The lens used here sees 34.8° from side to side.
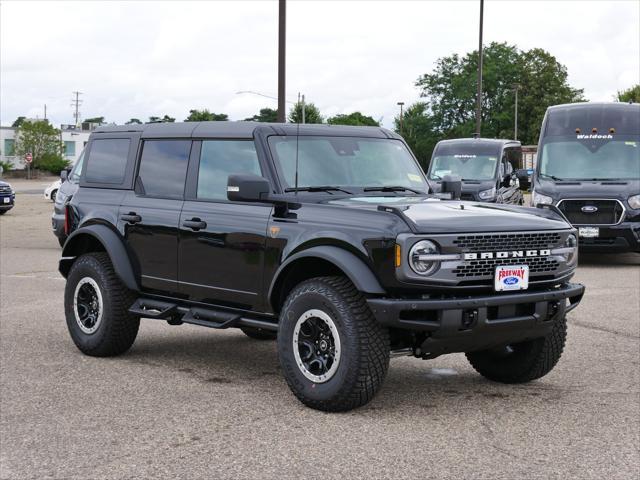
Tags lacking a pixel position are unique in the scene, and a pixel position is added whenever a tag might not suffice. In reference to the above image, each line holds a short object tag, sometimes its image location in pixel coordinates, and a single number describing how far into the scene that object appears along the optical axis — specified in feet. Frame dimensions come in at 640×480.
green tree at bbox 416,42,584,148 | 268.00
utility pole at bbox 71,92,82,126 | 482.28
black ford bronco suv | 19.84
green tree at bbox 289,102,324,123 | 223.51
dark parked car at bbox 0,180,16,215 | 104.75
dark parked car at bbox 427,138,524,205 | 74.69
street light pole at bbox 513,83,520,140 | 267.63
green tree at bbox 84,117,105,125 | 507.96
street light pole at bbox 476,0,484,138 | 132.53
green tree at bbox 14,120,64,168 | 305.32
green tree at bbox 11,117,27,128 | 390.42
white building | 322.34
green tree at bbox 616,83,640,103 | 313.50
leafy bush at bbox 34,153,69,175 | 303.07
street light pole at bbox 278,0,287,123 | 65.26
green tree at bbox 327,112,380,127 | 322.79
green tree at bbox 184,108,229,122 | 244.55
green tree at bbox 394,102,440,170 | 266.57
